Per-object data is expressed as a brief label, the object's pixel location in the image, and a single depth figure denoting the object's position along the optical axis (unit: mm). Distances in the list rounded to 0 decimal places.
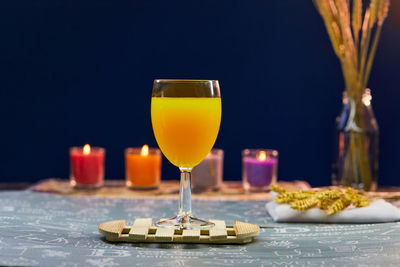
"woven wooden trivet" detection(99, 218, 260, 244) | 1070
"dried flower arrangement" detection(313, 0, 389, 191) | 1494
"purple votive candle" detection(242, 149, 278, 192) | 1503
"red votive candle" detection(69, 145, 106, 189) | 1515
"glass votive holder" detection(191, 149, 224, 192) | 1510
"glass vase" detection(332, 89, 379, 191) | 1499
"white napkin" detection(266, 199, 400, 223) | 1202
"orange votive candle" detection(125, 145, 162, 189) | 1513
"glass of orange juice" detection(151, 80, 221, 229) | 1155
